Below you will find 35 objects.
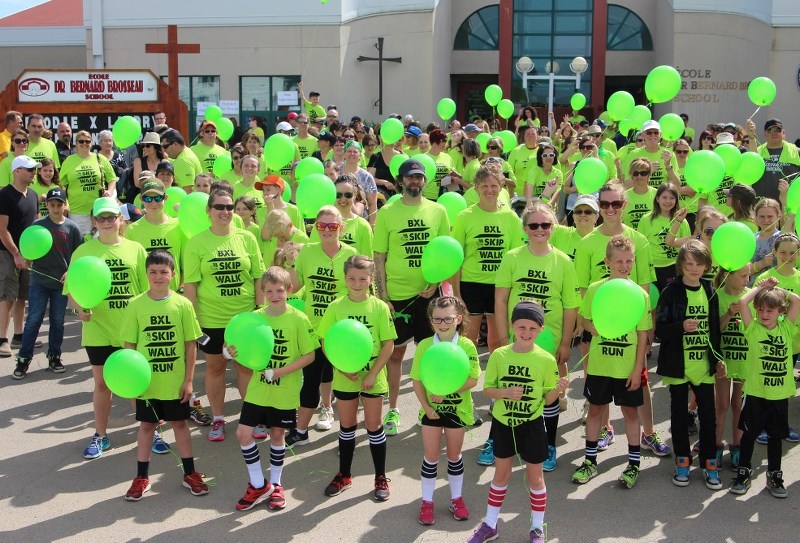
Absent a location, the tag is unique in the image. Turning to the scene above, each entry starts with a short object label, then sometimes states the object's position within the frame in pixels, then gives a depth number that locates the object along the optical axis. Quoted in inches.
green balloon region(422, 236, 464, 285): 238.8
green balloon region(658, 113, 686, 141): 377.1
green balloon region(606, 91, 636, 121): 397.4
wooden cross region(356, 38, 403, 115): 922.7
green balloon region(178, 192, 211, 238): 273.9
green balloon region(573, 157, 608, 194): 309.9
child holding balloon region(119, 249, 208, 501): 218.1
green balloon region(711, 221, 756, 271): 220.2
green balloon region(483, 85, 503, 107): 623.8
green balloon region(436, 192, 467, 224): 296.5
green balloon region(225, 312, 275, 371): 206.2
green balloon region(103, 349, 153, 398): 204.1
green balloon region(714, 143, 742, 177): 316.8
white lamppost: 786.2
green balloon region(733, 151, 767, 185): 331.0
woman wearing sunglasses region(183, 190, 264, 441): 251.1
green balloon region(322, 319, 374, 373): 201.6
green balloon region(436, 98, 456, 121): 589.0
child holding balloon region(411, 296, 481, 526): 201.6
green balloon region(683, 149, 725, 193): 276.1
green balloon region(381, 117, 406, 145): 424.8
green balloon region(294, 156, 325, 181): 338.6
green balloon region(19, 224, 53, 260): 288.7
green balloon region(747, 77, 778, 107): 417.4
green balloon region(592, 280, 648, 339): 205.0
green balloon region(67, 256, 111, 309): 232.2
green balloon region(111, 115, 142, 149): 391.9
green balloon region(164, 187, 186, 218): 310.3
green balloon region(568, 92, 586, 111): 629.9
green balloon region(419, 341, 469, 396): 189.2
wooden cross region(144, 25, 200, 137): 545.0
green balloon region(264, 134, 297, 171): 353.9
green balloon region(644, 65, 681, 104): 356.8
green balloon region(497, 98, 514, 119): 607.2
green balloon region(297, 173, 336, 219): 275.4
